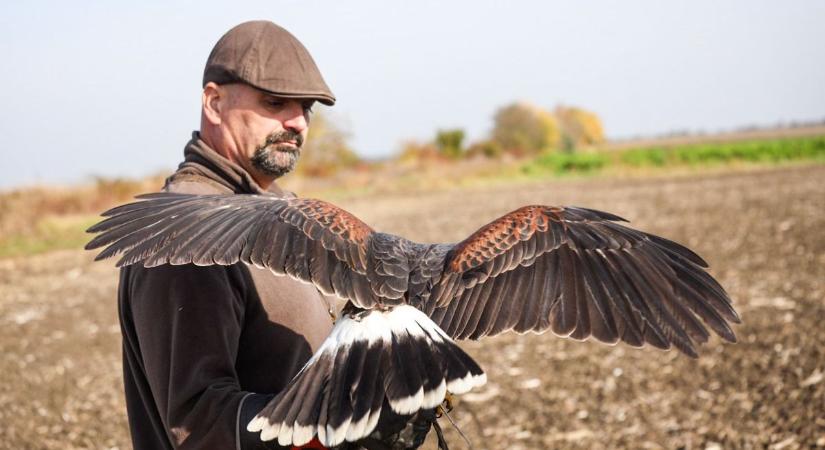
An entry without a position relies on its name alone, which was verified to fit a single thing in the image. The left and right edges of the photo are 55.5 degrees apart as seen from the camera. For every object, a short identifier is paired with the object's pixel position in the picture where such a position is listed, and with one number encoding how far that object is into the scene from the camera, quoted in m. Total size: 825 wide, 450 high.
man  2.36
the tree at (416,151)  69.69
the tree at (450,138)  73.06
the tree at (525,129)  82.62
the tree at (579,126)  92.22
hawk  2.12
